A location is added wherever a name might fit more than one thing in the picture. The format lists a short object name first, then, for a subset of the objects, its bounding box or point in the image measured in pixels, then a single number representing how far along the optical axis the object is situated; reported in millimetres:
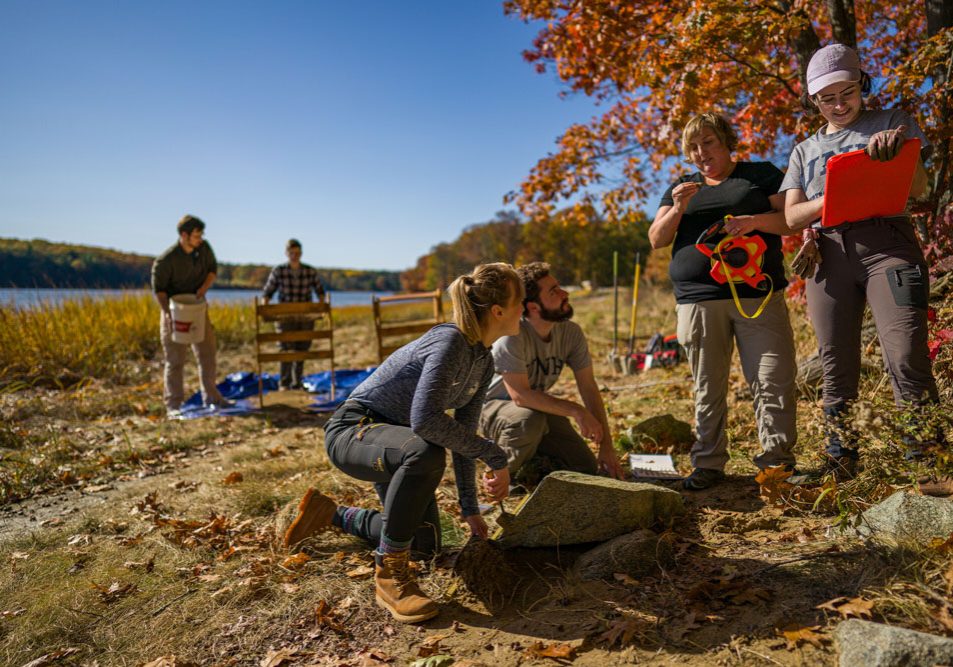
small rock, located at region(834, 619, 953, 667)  1557
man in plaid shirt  7978
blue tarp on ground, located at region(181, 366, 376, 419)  6788
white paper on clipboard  3533
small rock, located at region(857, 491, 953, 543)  2123
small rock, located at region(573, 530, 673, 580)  2521
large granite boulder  2721
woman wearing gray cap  2504
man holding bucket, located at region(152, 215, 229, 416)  6465
